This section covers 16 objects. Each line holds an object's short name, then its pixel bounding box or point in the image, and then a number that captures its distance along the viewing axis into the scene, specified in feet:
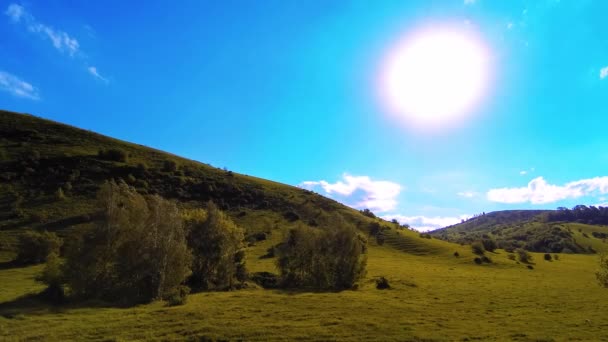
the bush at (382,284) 161.07
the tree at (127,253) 104.05
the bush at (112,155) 309.22
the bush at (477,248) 304.71
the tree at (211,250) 143.84
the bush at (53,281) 102.17
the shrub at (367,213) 413.18
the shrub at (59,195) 232.73
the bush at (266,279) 163.32
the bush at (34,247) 157.99
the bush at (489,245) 355.81
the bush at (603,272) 108.37
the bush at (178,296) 104.94
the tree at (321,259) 163.63
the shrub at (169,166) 324.43
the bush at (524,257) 301.43
